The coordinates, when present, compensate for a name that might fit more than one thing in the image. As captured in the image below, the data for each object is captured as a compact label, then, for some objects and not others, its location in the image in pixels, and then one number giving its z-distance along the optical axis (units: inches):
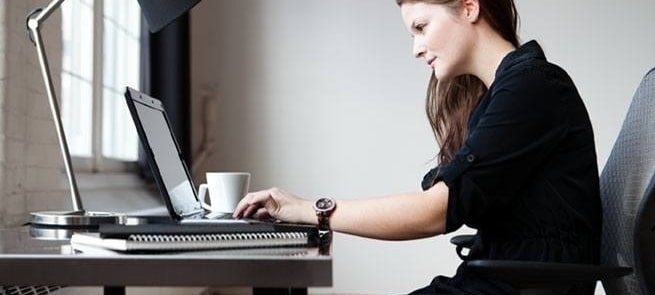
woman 48.1
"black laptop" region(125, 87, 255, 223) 55.4
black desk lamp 53.2
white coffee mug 64.5
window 103.0
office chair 43.8
